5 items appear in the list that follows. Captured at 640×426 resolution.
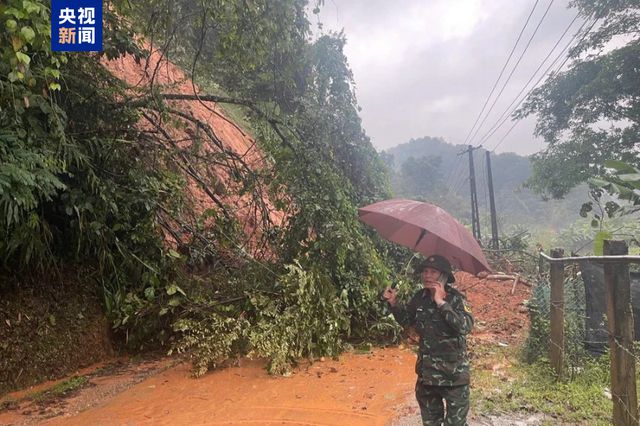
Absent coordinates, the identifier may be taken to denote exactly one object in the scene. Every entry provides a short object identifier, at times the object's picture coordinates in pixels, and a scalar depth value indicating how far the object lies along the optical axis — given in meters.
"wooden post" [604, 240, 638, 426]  3.05
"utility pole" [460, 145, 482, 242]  23.00
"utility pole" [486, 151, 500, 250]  19.72
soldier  2.70
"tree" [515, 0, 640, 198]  15.98
